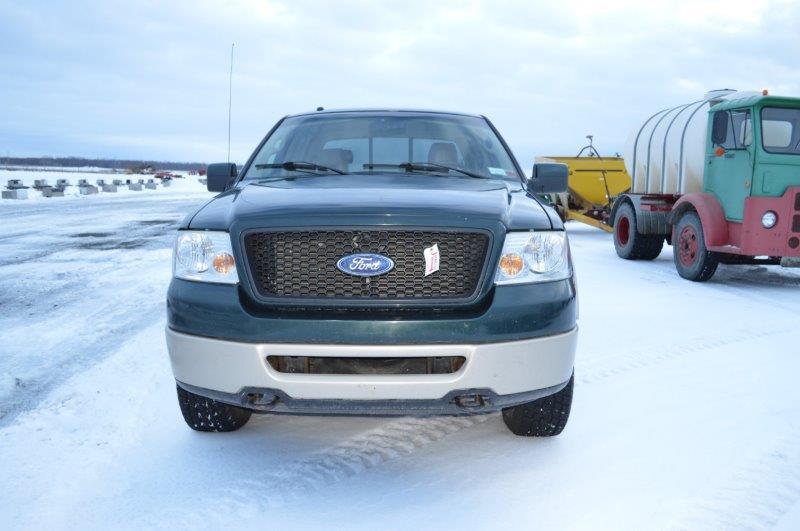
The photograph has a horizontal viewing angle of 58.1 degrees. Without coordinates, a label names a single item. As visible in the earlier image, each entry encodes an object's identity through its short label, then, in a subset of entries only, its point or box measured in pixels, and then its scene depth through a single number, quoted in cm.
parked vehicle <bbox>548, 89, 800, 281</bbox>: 840
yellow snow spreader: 1609
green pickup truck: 281
